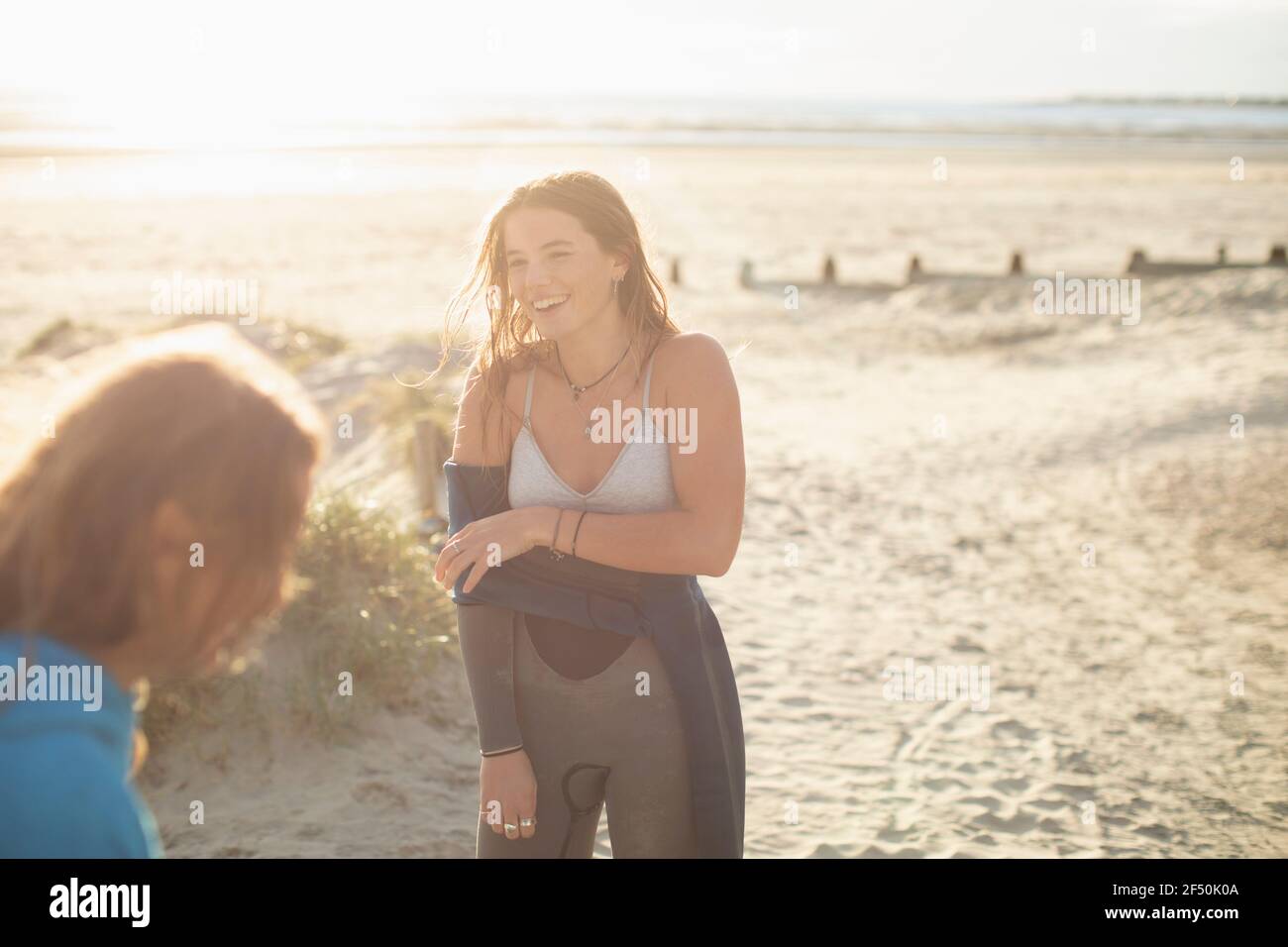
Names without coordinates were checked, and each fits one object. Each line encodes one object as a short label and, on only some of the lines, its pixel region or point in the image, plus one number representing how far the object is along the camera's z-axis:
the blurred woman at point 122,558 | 1.17
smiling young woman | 2.30
